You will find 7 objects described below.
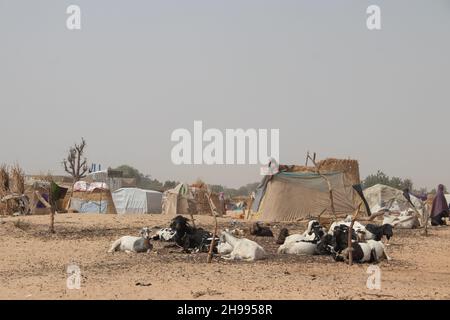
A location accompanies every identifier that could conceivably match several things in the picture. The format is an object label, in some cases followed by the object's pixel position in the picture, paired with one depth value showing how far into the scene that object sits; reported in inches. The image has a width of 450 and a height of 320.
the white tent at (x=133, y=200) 1440.7
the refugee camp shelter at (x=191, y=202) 1340.4
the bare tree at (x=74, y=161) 1878.7
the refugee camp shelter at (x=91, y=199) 1321.4
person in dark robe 1016.2
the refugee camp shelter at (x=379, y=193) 1429.6
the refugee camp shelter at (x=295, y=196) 1032.2
